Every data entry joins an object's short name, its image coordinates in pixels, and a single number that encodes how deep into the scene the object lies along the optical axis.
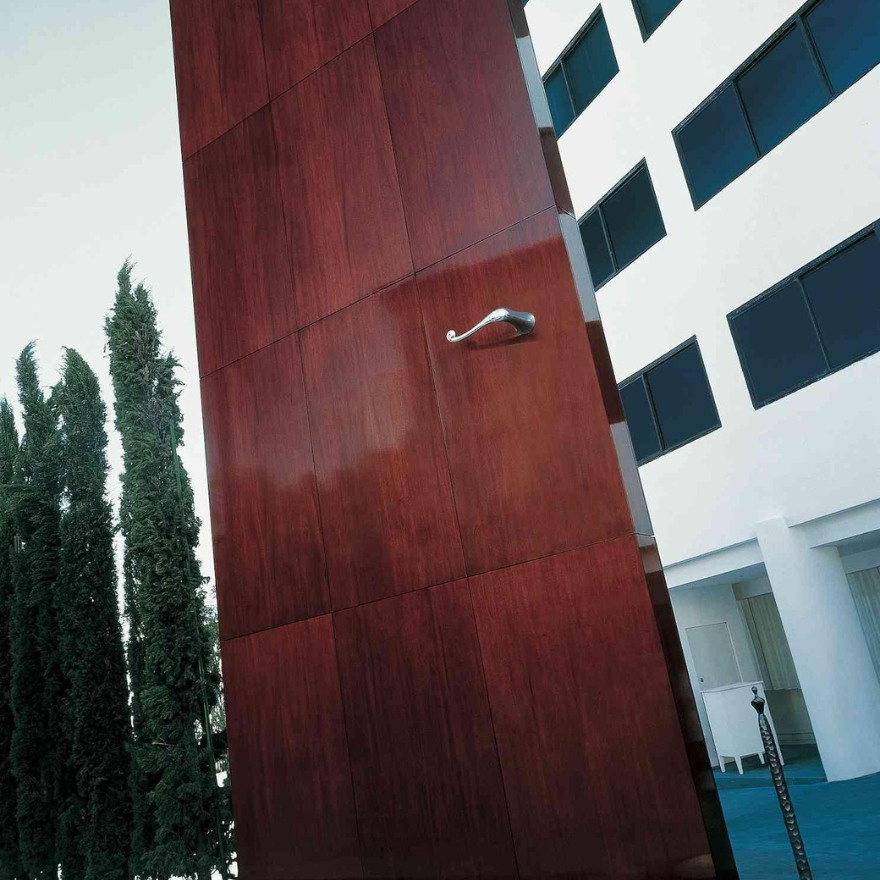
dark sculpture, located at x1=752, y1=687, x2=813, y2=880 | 2.43
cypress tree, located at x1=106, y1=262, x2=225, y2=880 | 4.19
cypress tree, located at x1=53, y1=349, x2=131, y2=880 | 4.76
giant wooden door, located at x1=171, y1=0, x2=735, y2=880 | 2.10
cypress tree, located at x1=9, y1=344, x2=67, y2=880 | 5.13
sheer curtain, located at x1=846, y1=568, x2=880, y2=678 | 9.37
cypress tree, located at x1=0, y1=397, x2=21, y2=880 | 5.31
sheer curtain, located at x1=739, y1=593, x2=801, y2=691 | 10.66
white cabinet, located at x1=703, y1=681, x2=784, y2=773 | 9.33
